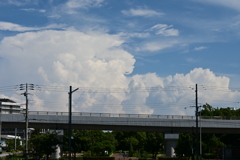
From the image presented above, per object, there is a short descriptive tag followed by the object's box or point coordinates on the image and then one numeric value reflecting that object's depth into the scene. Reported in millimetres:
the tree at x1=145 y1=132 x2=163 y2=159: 83875
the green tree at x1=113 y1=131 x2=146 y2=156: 122225
